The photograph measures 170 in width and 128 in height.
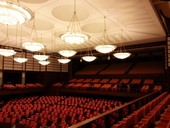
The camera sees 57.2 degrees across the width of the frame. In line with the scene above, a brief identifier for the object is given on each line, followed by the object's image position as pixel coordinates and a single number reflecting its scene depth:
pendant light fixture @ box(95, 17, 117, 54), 6.53
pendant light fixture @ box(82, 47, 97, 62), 9.32
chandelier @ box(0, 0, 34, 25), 3.06
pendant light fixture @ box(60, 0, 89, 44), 4.92
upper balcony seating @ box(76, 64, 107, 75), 18.34
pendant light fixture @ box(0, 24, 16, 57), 7.25
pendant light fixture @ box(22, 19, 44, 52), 5.99
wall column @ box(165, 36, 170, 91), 10.36
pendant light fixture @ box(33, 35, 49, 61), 9.19
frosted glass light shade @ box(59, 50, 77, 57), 7.54
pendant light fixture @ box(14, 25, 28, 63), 15.01
